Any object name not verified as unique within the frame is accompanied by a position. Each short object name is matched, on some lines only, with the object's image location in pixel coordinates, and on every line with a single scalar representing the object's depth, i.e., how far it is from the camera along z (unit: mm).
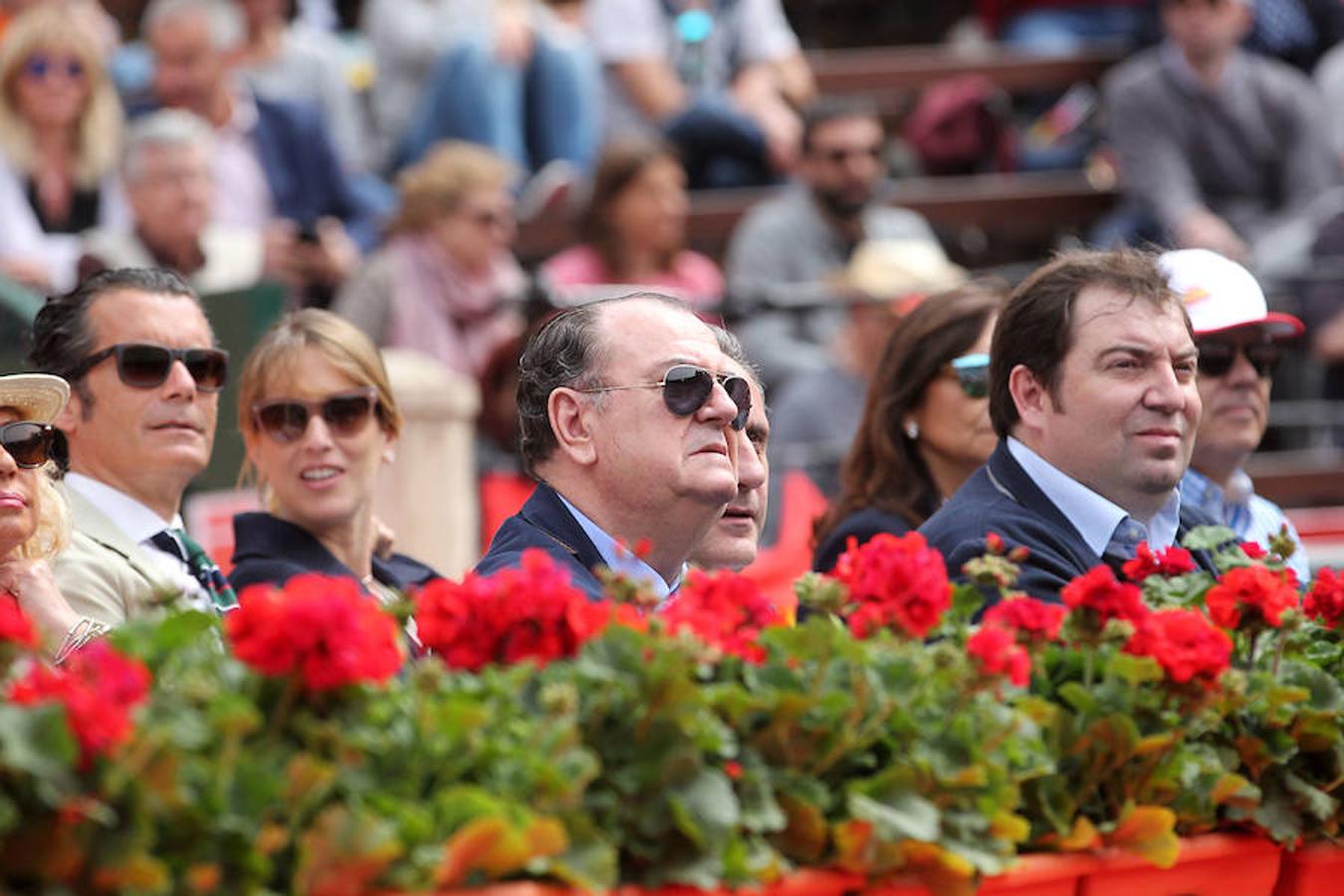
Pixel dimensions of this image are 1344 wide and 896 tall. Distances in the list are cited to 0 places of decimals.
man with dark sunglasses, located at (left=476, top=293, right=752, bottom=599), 7996
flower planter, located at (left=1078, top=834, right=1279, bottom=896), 6508
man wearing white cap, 10164
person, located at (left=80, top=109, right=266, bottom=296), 14648
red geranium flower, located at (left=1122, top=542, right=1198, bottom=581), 7531
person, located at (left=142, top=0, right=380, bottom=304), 16609
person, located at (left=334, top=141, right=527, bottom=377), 16578
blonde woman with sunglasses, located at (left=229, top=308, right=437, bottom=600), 9969
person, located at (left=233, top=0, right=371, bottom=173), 19859
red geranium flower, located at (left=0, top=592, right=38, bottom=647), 5051
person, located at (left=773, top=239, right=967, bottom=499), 15586
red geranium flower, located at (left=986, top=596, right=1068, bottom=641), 6539
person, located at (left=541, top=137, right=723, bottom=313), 17141
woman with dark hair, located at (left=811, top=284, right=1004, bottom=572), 10414
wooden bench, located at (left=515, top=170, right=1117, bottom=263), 20859
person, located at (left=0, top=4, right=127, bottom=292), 15789
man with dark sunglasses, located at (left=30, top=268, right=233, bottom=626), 9328
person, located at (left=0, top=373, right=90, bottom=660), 7441
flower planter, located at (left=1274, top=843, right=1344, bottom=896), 7027
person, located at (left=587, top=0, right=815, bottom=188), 21078
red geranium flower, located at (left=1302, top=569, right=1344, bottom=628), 7496
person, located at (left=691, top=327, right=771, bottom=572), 9055
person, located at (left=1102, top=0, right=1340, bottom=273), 20094
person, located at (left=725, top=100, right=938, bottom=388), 18578
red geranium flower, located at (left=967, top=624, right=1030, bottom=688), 5996
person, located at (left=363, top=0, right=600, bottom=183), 20062
